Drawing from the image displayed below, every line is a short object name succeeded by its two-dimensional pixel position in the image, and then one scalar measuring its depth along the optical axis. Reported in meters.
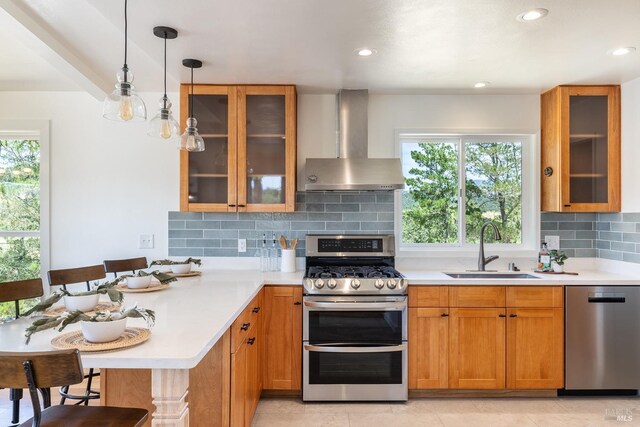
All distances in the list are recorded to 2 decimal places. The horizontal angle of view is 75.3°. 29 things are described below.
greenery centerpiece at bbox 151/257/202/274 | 3.03
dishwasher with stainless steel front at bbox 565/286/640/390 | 2.92
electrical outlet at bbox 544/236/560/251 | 3.51
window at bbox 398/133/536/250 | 3.61
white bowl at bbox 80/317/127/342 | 1.42
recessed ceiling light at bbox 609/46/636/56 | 2.53
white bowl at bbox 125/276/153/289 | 2.43
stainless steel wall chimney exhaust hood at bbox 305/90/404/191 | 3.12
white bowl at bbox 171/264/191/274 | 3.03
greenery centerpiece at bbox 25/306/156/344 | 1.44
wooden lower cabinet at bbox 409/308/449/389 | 2.96
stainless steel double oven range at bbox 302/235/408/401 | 2.88
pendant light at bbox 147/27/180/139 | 2.12
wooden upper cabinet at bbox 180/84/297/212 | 3.23
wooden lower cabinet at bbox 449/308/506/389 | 2.95
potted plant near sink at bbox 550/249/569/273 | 3.29
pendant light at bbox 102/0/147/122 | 1.74
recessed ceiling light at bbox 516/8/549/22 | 2.06
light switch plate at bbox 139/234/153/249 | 3.50
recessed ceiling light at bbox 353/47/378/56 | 2.55
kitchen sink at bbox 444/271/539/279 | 3.20
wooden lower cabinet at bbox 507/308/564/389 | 2.95
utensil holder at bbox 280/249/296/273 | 3.29
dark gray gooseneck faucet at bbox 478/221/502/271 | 3.35
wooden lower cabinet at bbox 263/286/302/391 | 2.96
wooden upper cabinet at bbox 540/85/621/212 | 3.25
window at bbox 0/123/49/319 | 3.52
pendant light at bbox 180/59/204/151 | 2.35
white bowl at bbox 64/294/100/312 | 1.81
